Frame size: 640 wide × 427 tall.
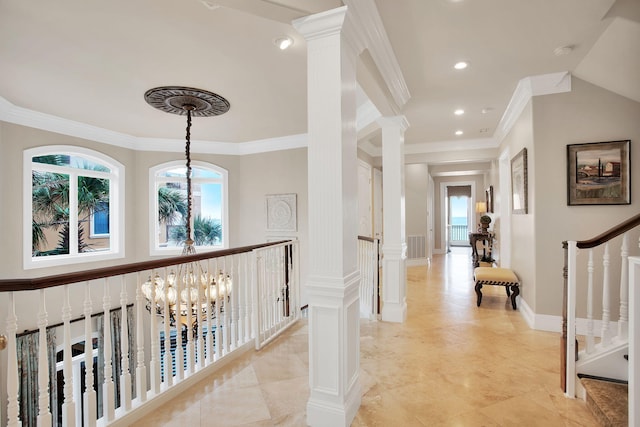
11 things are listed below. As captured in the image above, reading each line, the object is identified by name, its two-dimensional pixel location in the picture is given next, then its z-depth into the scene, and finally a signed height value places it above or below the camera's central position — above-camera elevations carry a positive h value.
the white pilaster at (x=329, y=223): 1.85 -0.07
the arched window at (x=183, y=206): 6.05 +0.16
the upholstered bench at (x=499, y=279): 4.04 -0.89
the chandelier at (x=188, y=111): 2.47 +1.36
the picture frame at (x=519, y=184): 3.72 +0.34
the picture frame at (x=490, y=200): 7.45 +0.25
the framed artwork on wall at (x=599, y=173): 3.09 +0.36
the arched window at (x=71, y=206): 4.49 +0.14
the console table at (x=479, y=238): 6.58 -0.58
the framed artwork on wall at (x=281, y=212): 6.03 +0.02
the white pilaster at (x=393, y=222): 3.72 -0.13
